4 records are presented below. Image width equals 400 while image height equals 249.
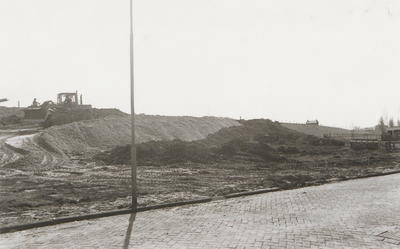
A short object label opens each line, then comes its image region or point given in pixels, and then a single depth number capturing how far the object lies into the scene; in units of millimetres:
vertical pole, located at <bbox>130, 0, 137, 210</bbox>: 9836
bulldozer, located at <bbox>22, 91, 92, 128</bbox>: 34906
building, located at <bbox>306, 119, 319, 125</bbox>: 86719
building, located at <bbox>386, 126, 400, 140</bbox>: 49266
